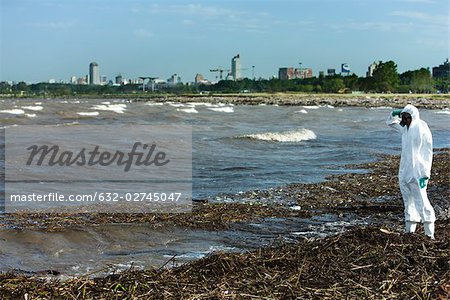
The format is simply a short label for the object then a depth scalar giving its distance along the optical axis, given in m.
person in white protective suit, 8.38
